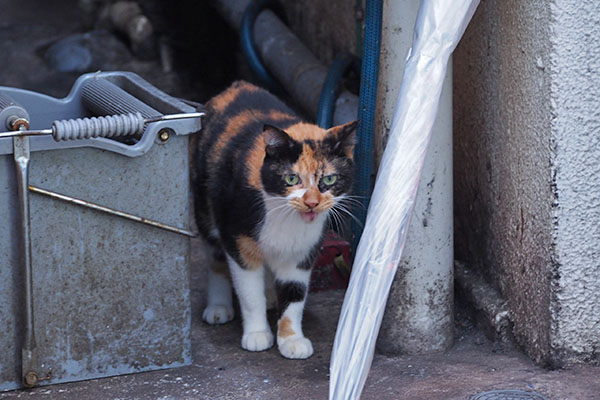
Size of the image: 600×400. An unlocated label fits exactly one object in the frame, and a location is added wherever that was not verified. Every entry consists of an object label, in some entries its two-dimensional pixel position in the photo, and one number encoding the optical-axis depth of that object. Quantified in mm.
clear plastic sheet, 4523
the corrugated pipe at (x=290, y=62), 8492
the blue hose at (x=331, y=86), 7520
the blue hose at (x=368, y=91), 5875
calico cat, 5316
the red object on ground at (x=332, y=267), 6891
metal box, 5055
